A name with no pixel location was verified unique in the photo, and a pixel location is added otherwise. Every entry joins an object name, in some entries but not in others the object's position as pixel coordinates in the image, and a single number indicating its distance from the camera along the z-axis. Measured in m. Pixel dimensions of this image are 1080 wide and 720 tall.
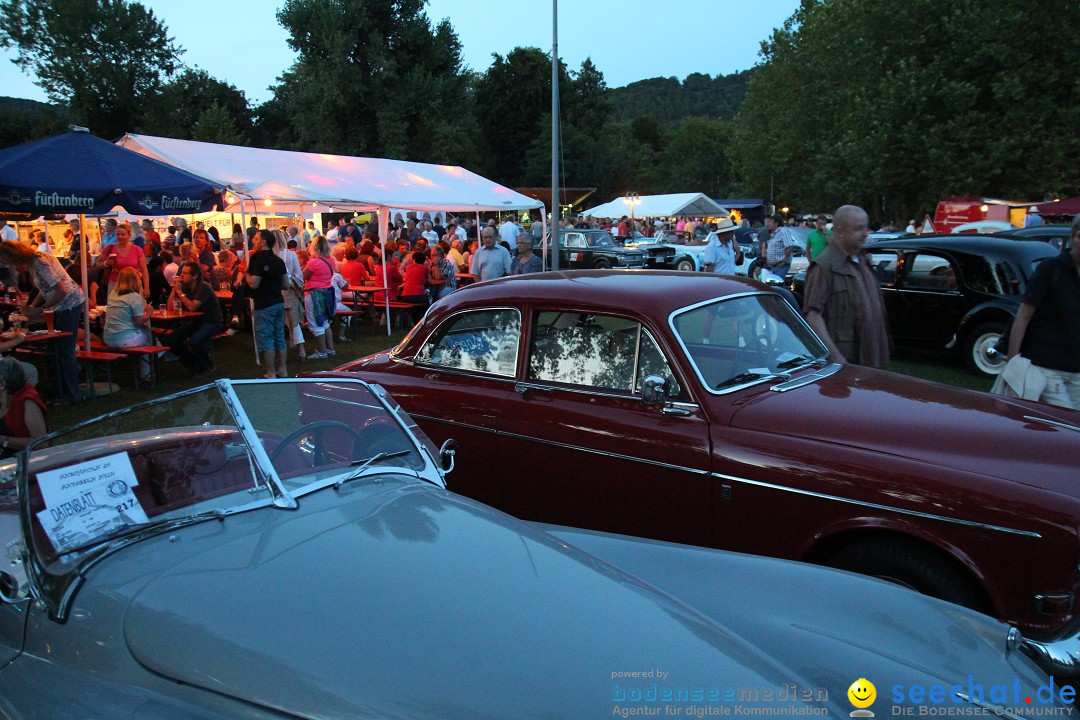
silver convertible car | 1.73
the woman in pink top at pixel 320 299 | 11.32
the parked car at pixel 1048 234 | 12.59
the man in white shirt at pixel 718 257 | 15.55
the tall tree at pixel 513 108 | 61.34
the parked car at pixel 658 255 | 25.72
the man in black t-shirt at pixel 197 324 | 10.03
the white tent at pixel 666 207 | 38.34
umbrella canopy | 7.82
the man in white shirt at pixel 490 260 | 12.25
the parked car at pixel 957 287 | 9.42
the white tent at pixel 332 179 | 12.22
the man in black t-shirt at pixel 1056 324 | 4.64
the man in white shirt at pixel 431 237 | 21.27
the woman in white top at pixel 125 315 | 9.06
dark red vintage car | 2.94
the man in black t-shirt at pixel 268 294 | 9.26
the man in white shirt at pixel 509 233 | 20.16
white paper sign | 2.26
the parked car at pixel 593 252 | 24.55
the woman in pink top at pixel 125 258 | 10.21
